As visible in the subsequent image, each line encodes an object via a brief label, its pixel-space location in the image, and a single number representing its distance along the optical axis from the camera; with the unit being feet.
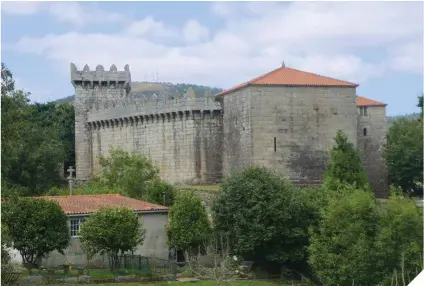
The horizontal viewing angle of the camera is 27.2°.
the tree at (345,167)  136.94
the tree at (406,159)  169.48
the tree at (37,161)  173.27
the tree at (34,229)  100.78
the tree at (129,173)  153.81
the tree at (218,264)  97.85
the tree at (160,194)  143.13
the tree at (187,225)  113.29
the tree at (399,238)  93.86
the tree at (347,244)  97.60
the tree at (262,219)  111.24
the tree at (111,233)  103.22
